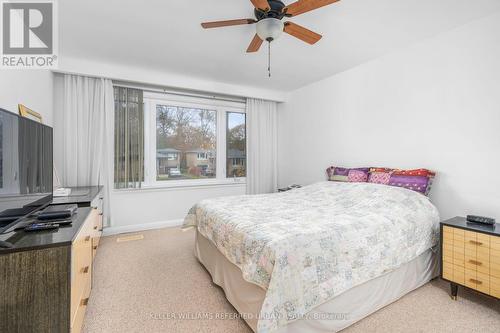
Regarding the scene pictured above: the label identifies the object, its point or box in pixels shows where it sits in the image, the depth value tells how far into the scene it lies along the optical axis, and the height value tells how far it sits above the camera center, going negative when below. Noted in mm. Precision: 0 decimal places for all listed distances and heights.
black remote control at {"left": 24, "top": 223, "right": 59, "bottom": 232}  1362 -363
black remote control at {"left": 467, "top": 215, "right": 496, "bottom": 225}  1972 -471
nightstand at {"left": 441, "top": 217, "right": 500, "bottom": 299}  1801 -749
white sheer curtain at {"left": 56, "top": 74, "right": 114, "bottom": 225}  3248 +485
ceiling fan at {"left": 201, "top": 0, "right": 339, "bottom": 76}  1688 +1174
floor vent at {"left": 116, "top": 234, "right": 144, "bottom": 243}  3340 -1062
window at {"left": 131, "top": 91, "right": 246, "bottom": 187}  3930 +468
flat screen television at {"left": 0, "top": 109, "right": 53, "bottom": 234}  1236 -15
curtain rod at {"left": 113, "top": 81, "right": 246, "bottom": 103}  3619 +1281
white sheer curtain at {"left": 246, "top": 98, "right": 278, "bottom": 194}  4598 +392
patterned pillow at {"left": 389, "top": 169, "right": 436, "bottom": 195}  2453 -157
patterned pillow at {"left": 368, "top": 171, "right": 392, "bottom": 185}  2787 -145
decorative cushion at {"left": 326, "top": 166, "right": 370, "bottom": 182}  3082 -122
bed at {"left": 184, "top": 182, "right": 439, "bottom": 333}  1375 -623
